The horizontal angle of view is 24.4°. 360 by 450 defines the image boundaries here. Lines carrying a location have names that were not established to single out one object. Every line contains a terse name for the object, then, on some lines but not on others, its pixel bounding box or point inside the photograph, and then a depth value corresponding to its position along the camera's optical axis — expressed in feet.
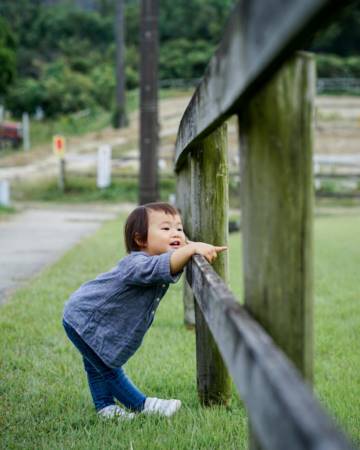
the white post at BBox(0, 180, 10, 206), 57.82
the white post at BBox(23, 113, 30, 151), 95.59
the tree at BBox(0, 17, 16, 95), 112.78
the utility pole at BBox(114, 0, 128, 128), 91.40
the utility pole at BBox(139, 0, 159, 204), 38.78
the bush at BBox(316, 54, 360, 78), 154.40
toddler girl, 10.39
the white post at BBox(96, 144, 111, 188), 69.10
